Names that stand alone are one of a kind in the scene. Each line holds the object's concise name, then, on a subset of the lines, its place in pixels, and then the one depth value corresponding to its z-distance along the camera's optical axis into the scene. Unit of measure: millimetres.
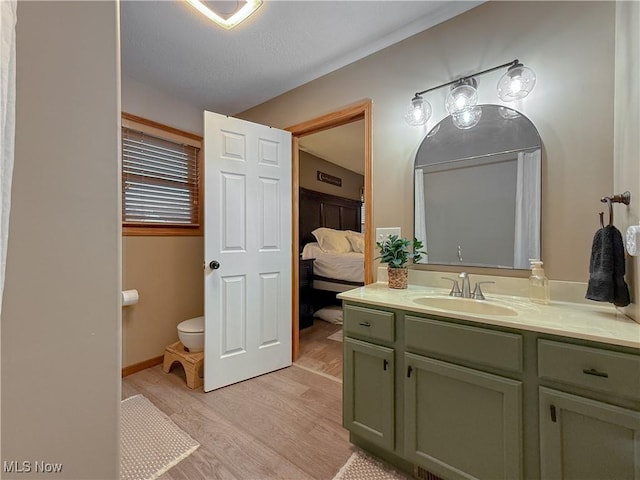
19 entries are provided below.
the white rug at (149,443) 1309
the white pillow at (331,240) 4039
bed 3535
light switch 1790
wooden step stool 2012
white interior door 1988
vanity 849
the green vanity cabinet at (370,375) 1271
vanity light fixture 1346
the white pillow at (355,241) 4371
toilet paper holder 2051
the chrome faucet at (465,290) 1390
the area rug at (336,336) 2982
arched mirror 1384
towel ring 1028
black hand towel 1037
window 2207
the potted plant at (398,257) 1622
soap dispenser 1262
